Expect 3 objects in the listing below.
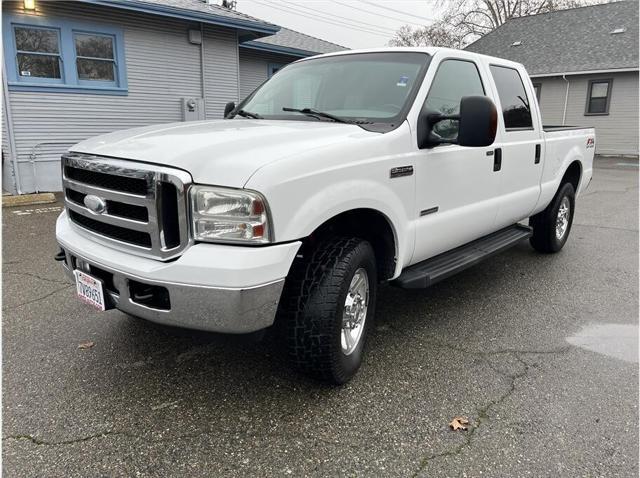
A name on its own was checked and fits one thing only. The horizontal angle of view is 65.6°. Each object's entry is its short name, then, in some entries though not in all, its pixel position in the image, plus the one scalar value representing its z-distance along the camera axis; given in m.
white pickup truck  2.31
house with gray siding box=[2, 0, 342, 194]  9.68
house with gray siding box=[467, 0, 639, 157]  20.58
